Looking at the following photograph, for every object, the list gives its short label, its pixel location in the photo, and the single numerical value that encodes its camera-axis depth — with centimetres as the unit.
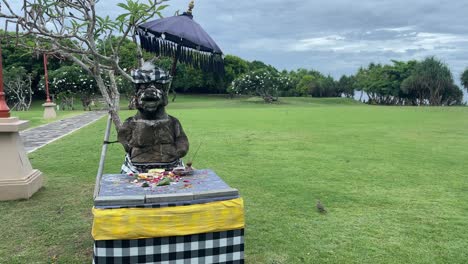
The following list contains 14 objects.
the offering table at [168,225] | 291
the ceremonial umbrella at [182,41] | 468
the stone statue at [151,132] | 426
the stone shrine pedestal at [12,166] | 593
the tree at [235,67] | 5872
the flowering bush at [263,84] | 4719
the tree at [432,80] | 5328
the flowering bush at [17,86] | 3734
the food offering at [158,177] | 347
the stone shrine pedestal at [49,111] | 2293
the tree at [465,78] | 5352
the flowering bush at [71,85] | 3628
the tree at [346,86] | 6644
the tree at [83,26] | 450
